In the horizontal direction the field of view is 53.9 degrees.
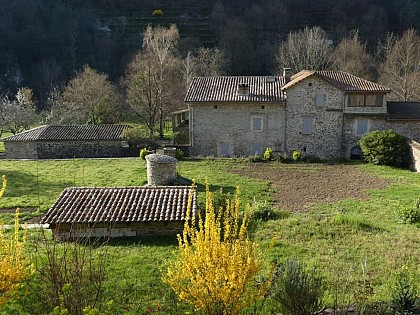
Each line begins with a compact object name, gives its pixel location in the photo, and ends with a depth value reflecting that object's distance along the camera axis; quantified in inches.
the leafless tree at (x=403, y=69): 1487.5
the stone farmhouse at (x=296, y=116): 1057.5
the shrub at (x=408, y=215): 527.8
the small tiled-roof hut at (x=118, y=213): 466.6
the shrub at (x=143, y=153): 1040.2
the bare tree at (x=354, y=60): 1788.9
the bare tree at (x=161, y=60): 1398.9
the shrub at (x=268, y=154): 1022.6
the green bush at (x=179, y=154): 1031.6
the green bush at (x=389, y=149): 944.3
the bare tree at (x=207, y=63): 1985.7
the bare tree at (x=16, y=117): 1406.3
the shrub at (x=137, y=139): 1149.1
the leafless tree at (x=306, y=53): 1770.4
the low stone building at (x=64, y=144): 1143.0
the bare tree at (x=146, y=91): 1417.3
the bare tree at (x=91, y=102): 1523.1
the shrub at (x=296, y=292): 251.6
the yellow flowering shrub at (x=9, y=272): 217.6
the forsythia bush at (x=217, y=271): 212.2
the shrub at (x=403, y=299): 270.7
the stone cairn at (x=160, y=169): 735.1
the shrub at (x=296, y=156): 1011.9
